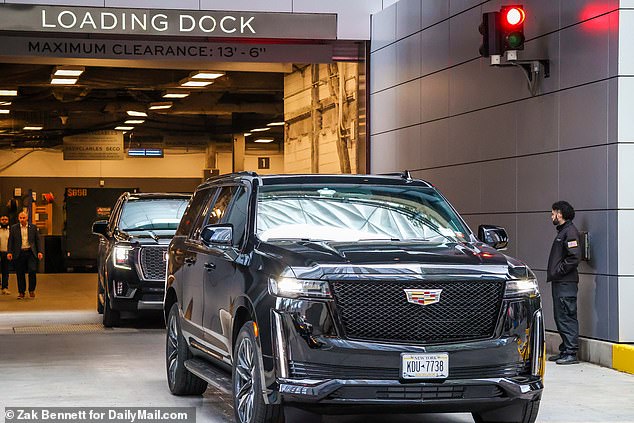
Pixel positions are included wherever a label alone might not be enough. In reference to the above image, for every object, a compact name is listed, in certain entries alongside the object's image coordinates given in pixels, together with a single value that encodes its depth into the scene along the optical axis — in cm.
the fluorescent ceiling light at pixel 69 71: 2800
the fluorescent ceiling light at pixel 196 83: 3050
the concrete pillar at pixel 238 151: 4288
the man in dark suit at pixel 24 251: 2750
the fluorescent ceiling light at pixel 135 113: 3932
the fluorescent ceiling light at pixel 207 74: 2859
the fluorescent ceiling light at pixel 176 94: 3422
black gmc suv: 1872
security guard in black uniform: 1413
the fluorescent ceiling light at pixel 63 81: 2998
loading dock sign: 2053
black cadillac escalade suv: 810
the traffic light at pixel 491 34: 1538
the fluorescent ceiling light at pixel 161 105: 3687
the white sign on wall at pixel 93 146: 4369
